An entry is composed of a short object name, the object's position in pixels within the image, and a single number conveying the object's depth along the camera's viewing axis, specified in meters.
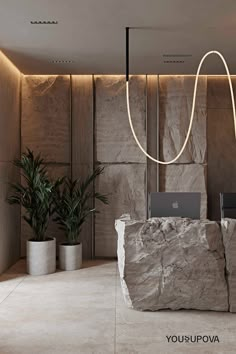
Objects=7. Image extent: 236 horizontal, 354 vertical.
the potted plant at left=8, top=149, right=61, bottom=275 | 5.48
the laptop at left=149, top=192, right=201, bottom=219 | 4.23
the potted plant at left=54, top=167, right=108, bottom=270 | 5.77
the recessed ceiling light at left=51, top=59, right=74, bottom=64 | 5.69
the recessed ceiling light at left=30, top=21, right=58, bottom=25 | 4.26
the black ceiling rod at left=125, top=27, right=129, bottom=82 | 4.43
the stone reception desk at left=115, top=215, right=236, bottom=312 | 3.93
